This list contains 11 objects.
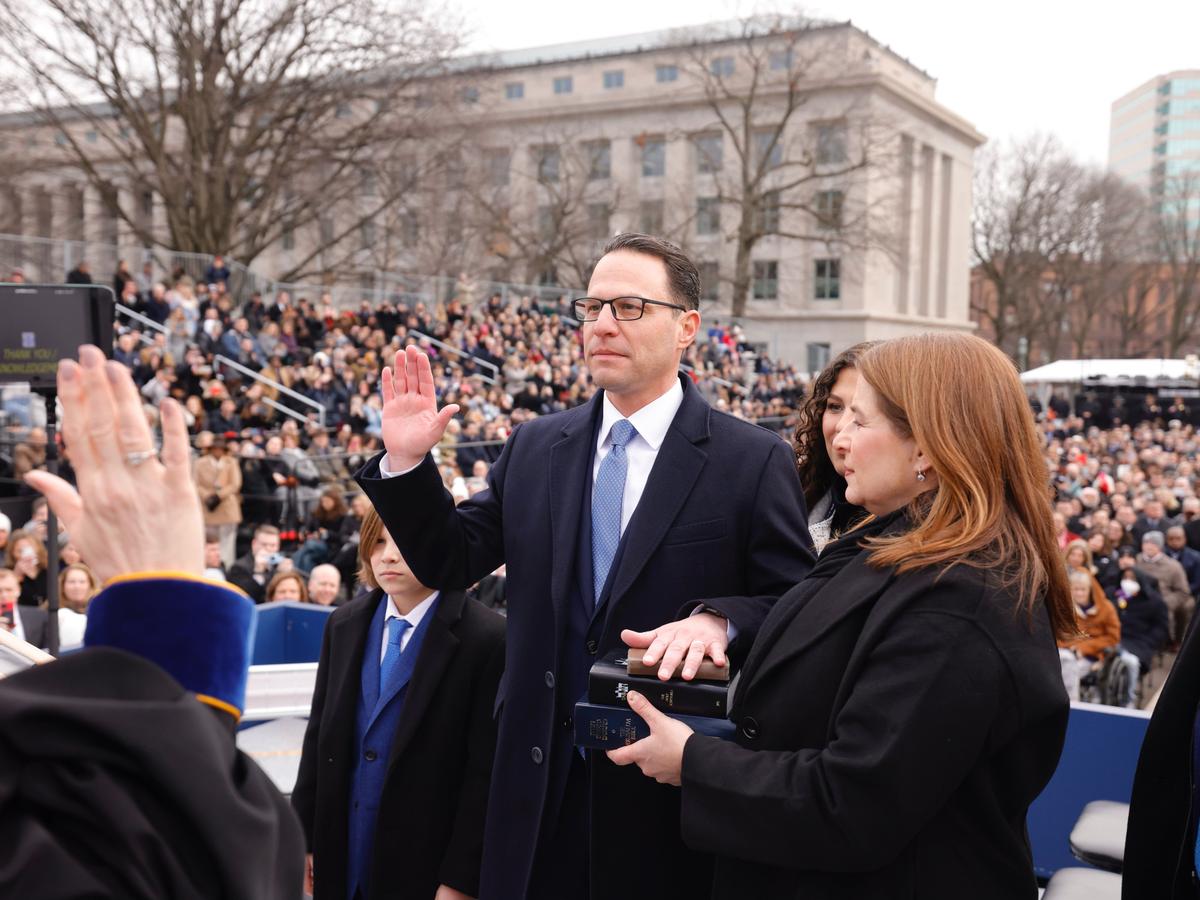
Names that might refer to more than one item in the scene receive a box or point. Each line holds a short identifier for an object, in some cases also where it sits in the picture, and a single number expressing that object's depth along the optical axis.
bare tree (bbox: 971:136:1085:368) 54.75
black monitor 4.36
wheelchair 8.51
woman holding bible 1.66
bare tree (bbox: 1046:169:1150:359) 55.41
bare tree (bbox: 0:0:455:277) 22.38
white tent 34.47
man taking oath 2.34
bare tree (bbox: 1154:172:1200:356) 61.44
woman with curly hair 3.18
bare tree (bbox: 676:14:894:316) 40.12
